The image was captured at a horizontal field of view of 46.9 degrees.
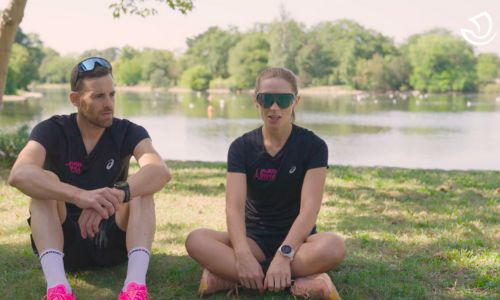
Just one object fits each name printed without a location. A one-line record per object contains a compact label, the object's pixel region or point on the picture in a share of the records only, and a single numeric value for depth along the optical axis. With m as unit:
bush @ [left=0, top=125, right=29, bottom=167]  8.77
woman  3.38
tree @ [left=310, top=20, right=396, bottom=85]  86.50
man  3.22
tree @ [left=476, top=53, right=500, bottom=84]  85.19
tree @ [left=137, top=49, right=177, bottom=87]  105.00
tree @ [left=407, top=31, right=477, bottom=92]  82.81
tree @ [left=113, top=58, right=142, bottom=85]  111.75
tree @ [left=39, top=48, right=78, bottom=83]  118.44
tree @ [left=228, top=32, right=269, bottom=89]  91.00
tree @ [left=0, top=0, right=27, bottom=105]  8.02
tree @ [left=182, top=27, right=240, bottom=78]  101.44
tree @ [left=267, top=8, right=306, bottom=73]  87.19
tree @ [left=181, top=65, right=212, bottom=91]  96.81
